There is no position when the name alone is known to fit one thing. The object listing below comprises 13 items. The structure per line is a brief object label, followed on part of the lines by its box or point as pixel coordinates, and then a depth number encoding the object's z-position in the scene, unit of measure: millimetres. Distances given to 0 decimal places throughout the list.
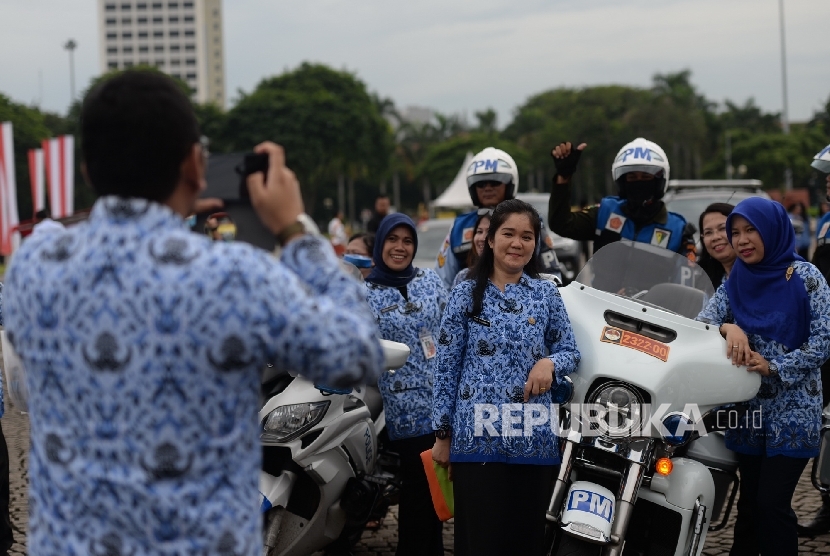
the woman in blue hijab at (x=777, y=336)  4156
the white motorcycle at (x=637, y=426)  3658
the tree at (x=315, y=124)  66375
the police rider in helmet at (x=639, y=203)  5430
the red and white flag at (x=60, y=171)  24938
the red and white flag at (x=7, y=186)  21312
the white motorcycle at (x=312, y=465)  4590
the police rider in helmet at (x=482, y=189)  5848
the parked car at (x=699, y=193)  11828
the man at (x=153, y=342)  1844
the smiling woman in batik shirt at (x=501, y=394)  3734
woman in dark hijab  4855
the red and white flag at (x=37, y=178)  25000
